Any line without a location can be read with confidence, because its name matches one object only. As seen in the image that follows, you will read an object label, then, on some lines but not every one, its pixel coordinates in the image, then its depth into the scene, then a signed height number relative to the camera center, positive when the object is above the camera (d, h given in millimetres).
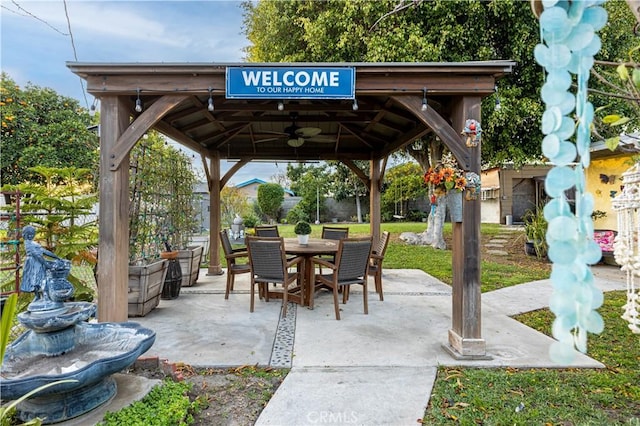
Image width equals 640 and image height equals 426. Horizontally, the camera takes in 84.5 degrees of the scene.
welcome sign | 2965 +1161
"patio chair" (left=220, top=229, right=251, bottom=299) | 4742 -633
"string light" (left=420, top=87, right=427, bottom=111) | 3002 +1028
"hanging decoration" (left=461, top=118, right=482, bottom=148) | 2908 +718
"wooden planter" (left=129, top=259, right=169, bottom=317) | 3918 -774
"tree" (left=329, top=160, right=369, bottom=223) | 18938 +1789
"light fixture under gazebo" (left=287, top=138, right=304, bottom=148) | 5238 +1175
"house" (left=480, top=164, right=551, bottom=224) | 15984 +1263
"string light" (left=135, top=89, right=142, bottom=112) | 2974 +975
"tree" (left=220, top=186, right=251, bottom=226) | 11630 +548
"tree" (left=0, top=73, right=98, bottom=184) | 9555 +2415
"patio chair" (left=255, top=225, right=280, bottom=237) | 6004 -210
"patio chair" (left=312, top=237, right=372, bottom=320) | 3938 -528
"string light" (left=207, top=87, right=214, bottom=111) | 3010 +1029
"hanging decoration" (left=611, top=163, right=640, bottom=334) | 1490 -49
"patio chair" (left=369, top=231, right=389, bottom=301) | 4723 -650
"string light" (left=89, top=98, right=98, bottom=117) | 3098 +1016
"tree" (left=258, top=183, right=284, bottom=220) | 18531 +1205
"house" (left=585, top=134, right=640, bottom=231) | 7787 +964
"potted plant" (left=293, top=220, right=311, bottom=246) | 4859 -173
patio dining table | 4238 -462
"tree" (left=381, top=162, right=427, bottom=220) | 17469 +1511
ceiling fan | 4914 +1256
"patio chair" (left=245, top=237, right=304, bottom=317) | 3967 -495
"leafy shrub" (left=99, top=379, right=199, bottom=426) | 1899 -1082
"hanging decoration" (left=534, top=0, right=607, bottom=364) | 524 +81
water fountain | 1917 -798
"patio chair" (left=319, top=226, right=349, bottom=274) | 5914 -233
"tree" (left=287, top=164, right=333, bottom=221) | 18766 +1495
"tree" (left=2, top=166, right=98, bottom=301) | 3809 +68
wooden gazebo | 2965 +1041
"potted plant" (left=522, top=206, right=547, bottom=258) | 7906 -385
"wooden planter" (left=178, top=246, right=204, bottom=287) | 5258 -671
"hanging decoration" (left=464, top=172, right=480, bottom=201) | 2896 +272
